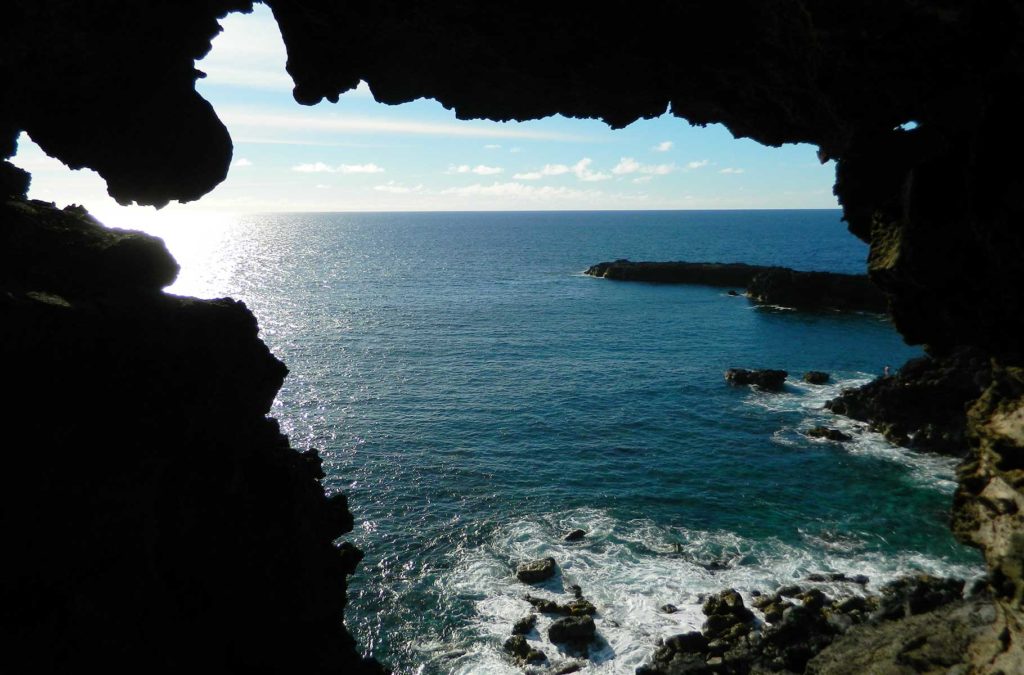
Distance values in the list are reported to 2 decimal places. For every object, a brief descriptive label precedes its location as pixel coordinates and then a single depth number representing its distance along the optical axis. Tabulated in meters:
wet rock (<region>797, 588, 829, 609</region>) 31.69
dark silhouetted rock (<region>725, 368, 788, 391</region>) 68.12
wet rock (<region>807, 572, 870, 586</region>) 34.09
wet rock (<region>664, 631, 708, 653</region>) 29.36
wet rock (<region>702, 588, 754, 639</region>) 30.23
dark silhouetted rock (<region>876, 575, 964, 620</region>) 29.47
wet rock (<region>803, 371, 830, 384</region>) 70.62
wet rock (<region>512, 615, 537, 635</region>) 30.80
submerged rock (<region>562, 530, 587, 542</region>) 38.87
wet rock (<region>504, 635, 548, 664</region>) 29.06
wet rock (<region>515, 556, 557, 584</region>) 34.69
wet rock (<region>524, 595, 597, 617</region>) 31.92
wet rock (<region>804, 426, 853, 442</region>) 53.81
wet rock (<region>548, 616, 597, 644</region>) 30.14
